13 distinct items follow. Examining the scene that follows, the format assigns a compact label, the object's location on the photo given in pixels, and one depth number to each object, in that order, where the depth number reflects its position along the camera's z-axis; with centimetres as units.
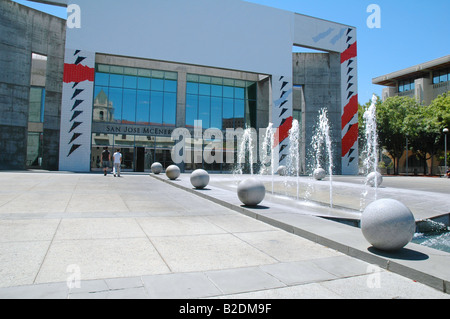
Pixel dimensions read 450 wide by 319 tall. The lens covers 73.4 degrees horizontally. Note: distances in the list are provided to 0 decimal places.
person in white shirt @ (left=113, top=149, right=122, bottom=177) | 2005
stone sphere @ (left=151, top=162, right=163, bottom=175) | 2202
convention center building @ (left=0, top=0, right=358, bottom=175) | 2545
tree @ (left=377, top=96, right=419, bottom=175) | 3994
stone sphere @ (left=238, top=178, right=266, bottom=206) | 822
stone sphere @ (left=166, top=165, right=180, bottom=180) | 1725
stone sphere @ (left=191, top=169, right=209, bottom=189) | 1266
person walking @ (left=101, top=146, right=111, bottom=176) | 2005
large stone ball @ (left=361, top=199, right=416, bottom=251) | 418
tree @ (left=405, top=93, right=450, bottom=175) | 3931
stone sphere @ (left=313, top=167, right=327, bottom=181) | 2081
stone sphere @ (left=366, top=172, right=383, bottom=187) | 1520
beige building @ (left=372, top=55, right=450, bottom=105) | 4956
